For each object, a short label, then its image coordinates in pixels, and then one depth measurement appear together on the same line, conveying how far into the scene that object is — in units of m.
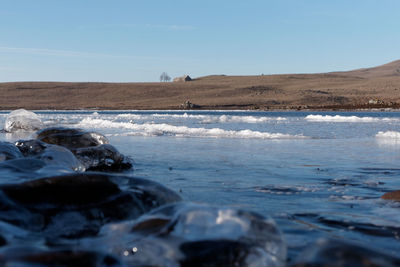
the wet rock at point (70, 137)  7.80
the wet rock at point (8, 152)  6.10
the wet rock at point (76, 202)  3.20
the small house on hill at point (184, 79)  140.12
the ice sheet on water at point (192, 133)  14.70
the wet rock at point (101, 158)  7.12
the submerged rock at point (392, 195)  4.70
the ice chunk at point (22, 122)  18.47
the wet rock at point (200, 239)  2.44
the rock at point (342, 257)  2.26
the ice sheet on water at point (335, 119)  29.77
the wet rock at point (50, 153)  6.04
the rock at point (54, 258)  2.12
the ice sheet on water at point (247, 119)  30.48
